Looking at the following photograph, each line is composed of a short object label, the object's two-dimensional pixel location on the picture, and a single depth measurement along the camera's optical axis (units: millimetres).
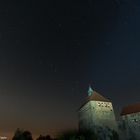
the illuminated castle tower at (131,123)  37441
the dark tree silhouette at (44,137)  37807
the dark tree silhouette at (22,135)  35327
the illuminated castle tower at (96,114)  37401
